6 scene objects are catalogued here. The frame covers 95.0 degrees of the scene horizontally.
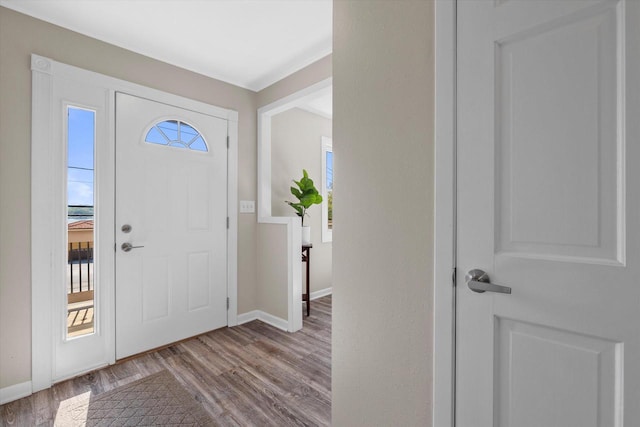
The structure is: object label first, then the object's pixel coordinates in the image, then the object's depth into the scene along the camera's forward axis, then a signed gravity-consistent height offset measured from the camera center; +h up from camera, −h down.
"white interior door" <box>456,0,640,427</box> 0.71 +0.01
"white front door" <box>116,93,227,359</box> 2.29 -0.10
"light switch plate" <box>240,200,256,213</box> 3.02 +0.07
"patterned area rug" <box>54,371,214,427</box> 1.62 -1.15
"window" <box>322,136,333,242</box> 3.99 +0.35
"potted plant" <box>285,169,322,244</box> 3.16 +0.18
